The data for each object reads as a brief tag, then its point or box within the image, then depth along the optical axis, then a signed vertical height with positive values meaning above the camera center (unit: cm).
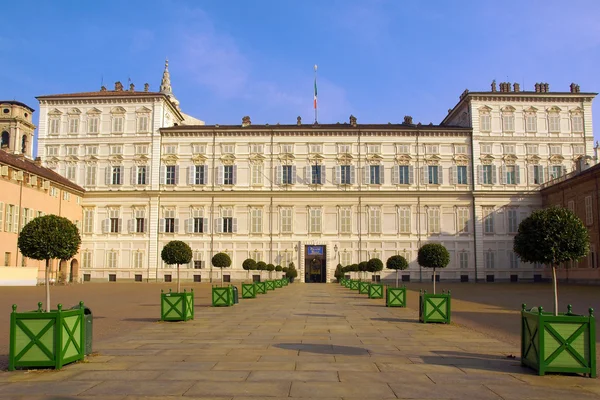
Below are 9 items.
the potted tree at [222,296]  2495 -182
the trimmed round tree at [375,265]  3897 -64
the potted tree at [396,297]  2553 -187
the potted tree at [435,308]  1806 -167
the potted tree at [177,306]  1803 -166
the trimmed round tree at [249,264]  4356 -67
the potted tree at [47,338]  990 -149
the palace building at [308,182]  5925 +784
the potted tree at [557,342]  961 -148
